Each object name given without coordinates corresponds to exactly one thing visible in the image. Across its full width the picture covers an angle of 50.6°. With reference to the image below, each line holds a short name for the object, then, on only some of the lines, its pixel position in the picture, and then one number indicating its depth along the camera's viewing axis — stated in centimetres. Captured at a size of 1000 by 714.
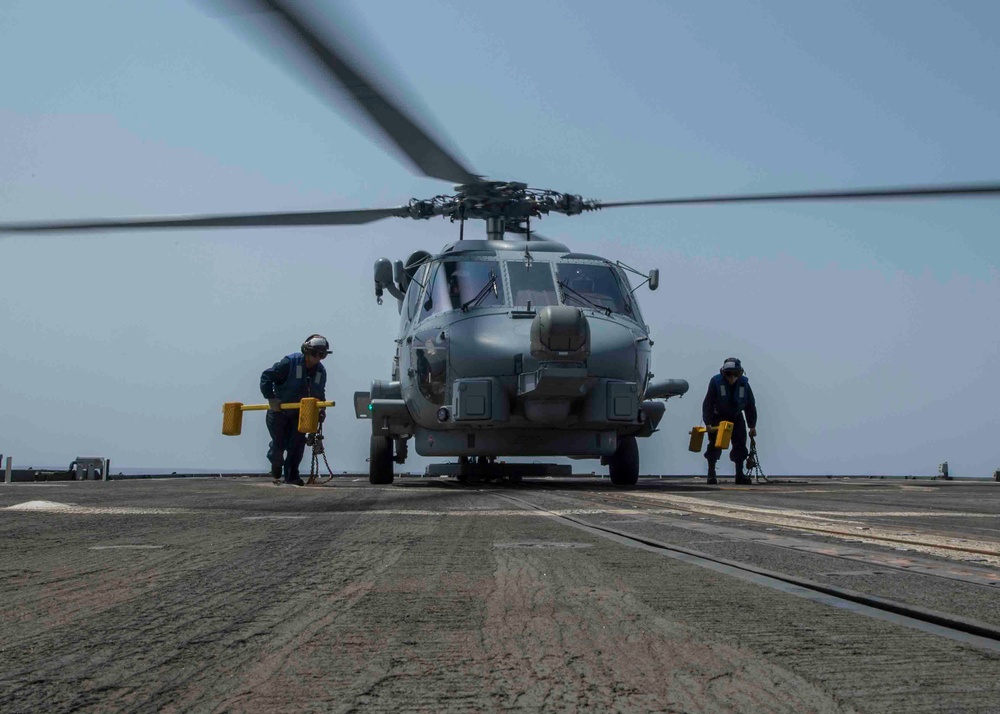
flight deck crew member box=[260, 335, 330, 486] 1280
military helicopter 1212
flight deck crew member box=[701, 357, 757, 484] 1611
